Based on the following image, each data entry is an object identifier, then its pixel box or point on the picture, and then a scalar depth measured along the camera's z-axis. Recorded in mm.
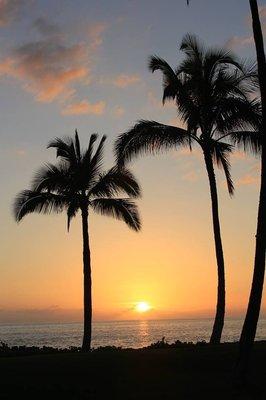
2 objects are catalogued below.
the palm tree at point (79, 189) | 31156
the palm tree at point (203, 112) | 24844
